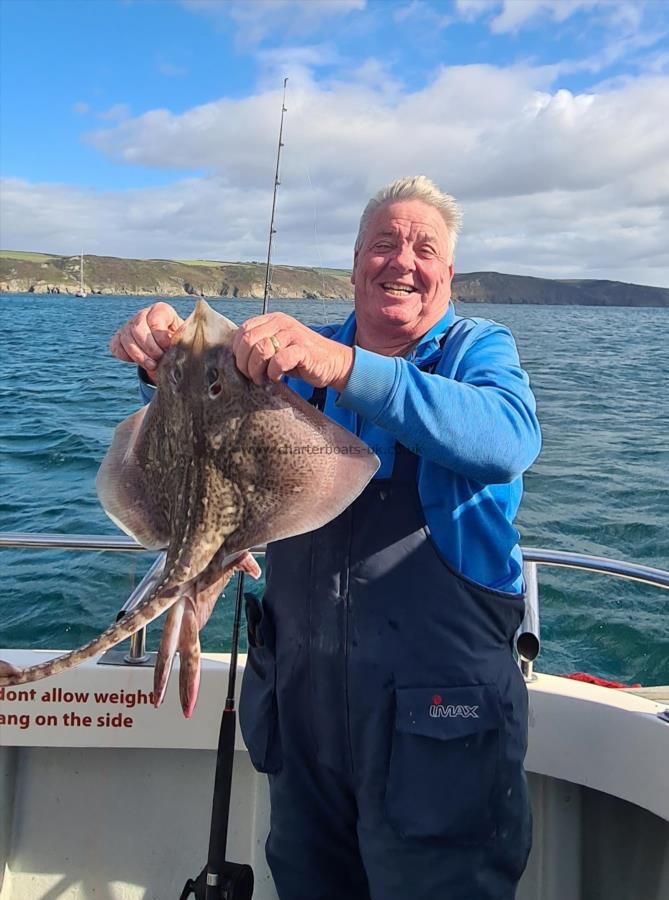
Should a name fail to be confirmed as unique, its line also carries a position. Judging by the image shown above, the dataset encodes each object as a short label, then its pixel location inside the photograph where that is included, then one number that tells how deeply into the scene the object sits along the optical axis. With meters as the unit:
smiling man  2.02
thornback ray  1.96
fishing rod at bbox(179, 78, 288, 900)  2.60
